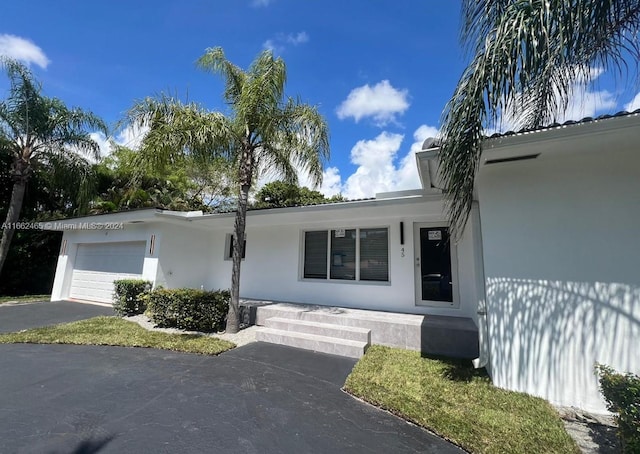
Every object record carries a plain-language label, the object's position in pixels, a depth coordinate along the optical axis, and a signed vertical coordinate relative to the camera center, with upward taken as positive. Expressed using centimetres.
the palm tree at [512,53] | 331 +302
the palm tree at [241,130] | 636 +352
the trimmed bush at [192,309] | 739 -110
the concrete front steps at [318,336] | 575 -146
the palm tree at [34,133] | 1099 +566
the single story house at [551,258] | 356 +33
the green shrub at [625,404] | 233 -117
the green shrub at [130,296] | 897 -95
